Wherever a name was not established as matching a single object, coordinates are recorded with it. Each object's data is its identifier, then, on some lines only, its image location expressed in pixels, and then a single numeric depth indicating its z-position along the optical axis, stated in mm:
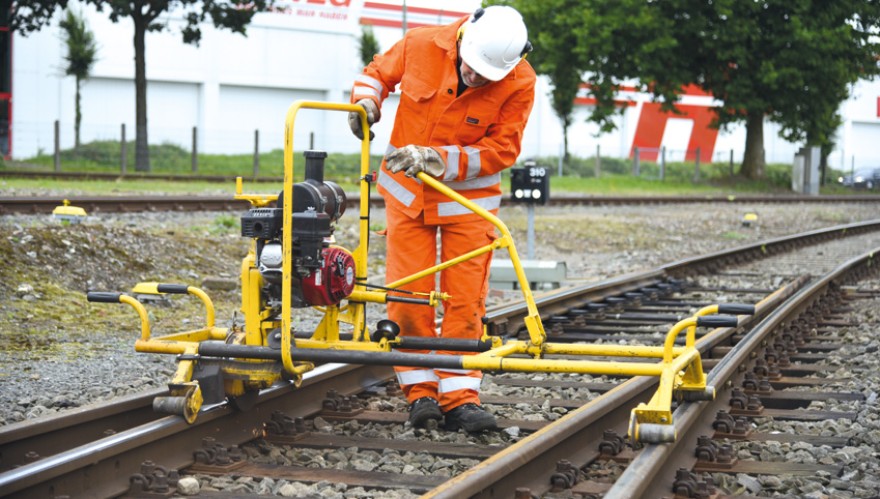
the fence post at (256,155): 32656
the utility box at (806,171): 40062
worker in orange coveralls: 5055
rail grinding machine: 4449
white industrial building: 43094
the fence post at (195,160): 32153
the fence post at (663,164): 43656
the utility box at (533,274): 10719
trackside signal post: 12086
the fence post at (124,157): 30078
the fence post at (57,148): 30359
